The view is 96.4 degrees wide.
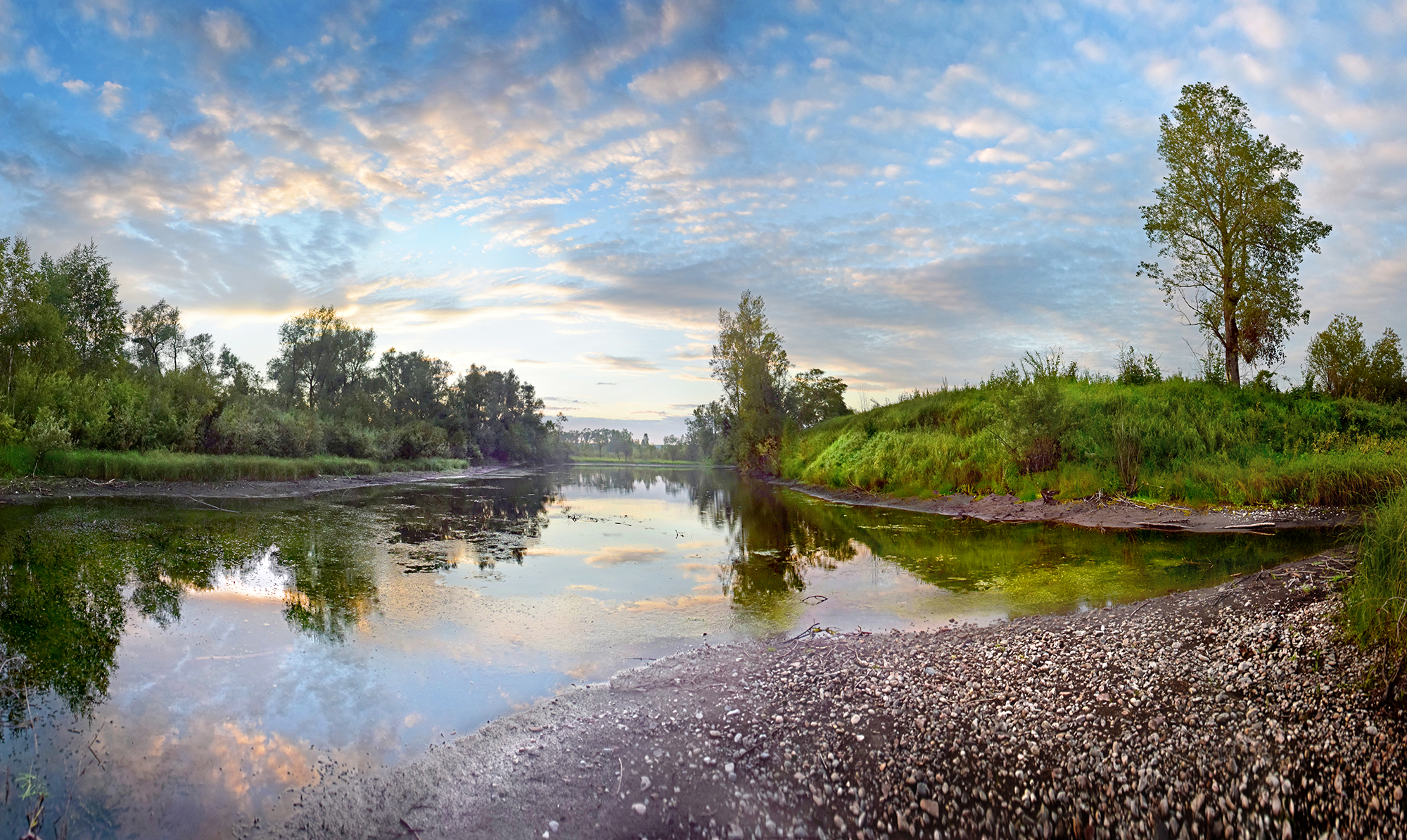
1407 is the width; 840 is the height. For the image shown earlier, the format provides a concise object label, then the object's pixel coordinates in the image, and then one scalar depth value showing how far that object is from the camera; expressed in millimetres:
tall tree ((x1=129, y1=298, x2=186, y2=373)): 40594
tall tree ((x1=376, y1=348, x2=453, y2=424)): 55562
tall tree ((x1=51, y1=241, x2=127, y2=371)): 29984
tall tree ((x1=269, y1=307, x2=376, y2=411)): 48406
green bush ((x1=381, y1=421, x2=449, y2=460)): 42031
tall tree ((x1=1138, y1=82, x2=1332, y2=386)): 22469
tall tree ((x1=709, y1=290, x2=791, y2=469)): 40125
